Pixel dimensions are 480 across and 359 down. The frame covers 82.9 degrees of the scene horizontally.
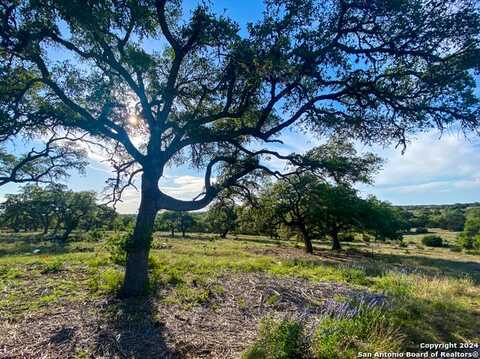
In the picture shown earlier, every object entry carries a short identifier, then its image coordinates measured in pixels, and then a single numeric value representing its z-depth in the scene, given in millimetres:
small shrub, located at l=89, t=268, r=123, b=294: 6249
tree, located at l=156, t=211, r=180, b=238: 52750
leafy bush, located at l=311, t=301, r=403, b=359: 3490
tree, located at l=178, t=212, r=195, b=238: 51734
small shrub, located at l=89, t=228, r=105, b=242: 30688
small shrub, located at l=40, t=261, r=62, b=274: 8159
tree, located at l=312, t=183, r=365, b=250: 21550
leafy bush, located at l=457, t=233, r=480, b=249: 32162
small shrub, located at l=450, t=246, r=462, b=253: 33469
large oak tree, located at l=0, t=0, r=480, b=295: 5289
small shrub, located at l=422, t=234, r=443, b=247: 38566
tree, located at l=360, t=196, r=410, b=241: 23391
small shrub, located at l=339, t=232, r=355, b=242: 38844
